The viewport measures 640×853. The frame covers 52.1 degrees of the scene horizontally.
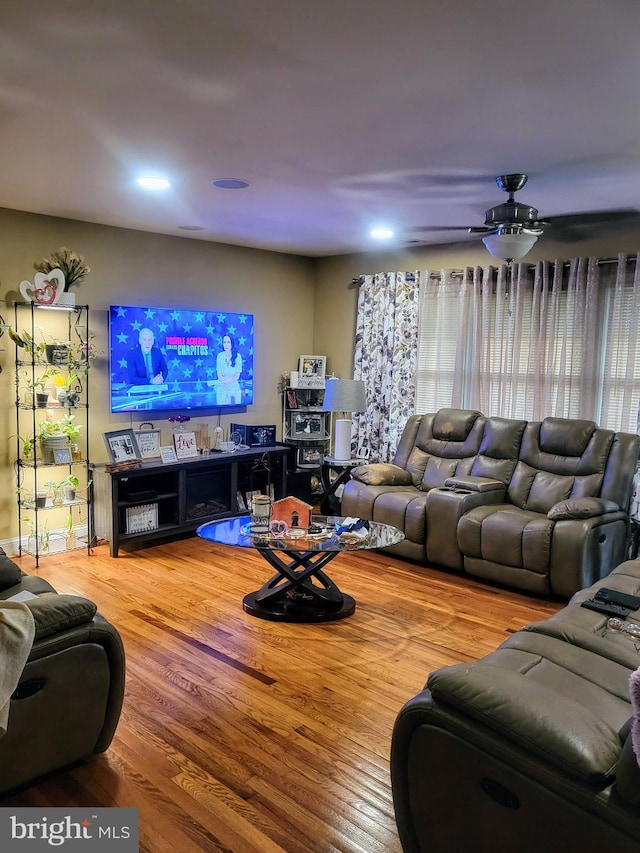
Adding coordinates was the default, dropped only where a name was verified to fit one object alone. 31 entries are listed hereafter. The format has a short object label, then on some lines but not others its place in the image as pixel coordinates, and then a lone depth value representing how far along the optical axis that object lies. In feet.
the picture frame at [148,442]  17.25
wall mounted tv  16.94
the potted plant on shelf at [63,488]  15.38
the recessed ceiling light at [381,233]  16.87
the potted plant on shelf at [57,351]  15.12
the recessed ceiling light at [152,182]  12.02
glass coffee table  11.71
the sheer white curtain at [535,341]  15.33
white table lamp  18.95
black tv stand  15.87
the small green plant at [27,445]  15.28
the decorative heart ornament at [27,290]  14.47
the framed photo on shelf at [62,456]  15.38
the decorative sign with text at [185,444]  17.69
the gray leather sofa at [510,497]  13.19
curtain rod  14.93
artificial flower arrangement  14.88
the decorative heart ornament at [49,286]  14.67
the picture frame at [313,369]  21.62
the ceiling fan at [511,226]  11.86
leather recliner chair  6.71
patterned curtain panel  19.48
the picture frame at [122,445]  16.26
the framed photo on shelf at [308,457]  20.95
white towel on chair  6.12
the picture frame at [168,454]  17.08
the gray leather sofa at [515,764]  4.76
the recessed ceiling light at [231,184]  12.17
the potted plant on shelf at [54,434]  15.30
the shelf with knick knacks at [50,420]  15.20
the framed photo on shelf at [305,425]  21.48
